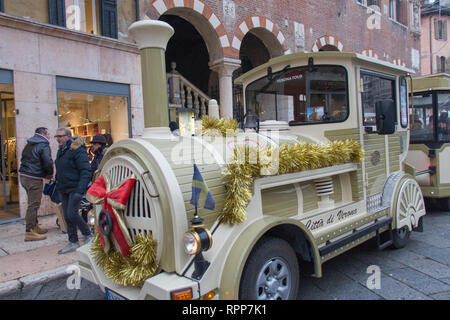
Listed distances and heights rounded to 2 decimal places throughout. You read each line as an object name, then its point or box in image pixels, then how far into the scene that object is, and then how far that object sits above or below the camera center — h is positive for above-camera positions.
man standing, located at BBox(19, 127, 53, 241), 5.11 -0.21
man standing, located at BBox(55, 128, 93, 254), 4.41 -0.29
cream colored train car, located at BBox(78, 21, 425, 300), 2.24 -0.38
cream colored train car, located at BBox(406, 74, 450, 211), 6.23 +0.05
